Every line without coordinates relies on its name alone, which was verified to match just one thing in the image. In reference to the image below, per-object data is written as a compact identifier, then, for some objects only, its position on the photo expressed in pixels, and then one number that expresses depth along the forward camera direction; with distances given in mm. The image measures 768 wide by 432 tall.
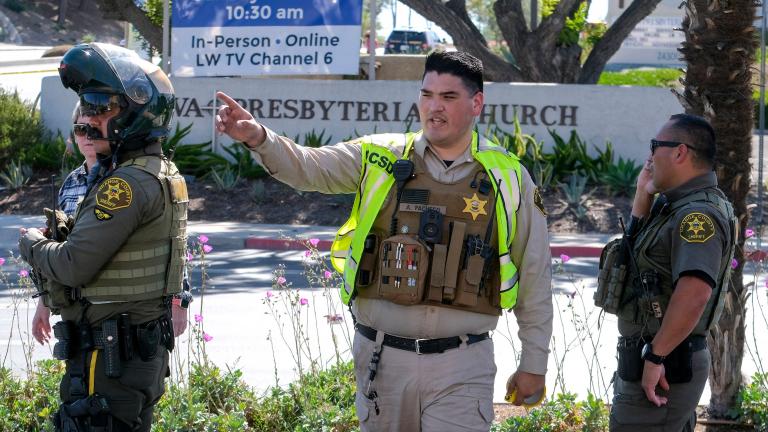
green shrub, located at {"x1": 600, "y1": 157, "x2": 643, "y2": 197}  16281
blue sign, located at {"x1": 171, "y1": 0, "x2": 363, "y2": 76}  18812
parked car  50812
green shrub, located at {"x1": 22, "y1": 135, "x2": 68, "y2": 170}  18016
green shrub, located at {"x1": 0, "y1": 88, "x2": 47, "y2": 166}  18000
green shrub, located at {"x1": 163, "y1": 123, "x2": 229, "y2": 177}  18000
